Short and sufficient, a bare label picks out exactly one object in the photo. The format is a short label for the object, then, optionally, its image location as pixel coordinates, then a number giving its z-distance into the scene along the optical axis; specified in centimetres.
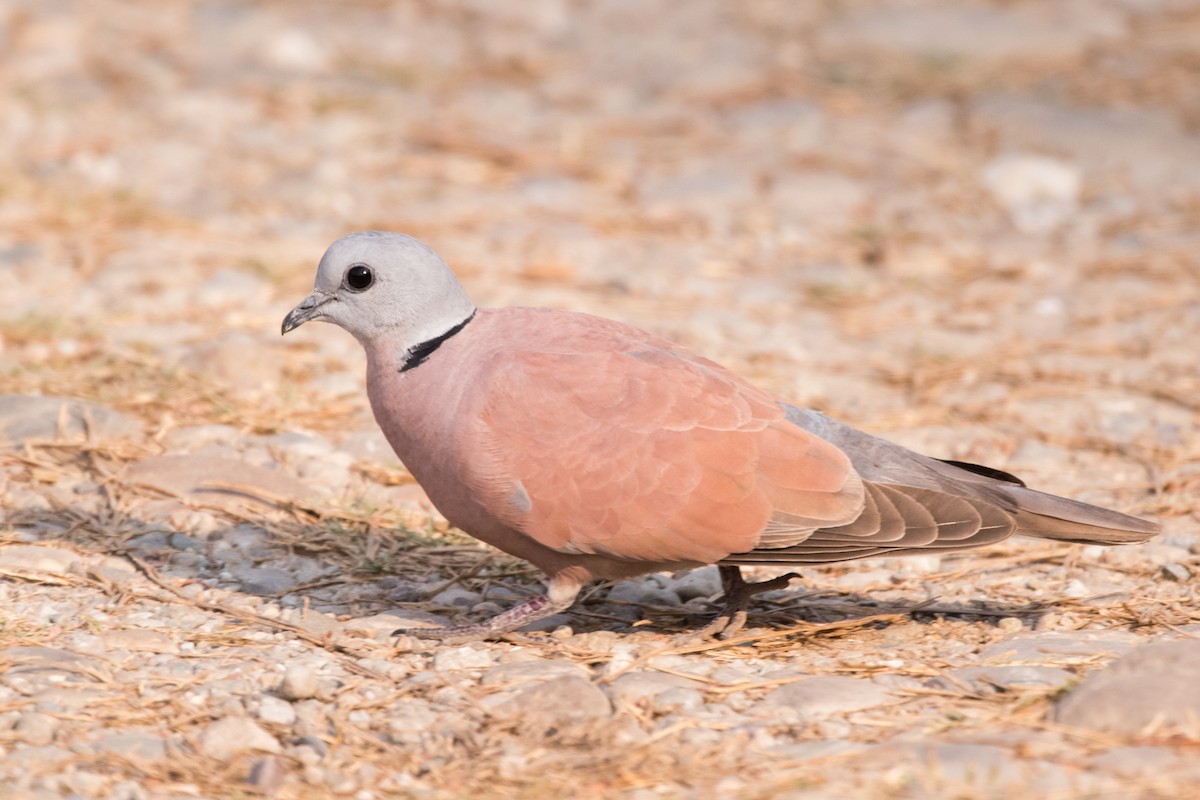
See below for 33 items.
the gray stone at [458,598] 834
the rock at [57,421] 962
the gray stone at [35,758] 593
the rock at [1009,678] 673
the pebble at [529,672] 693
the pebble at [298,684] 661
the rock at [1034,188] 1553
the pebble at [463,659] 723
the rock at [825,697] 662
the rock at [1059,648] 707
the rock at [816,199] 1537
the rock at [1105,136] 1611
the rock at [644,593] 854
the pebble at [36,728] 614
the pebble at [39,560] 799
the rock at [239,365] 1079
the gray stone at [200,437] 982
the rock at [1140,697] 605
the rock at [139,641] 718
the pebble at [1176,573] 845
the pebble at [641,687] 673
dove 731
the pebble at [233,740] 617
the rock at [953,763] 575
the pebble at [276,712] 647
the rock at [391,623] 769
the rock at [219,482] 919
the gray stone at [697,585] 871
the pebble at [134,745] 609
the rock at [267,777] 587
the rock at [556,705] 647
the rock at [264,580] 823
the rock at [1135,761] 576
